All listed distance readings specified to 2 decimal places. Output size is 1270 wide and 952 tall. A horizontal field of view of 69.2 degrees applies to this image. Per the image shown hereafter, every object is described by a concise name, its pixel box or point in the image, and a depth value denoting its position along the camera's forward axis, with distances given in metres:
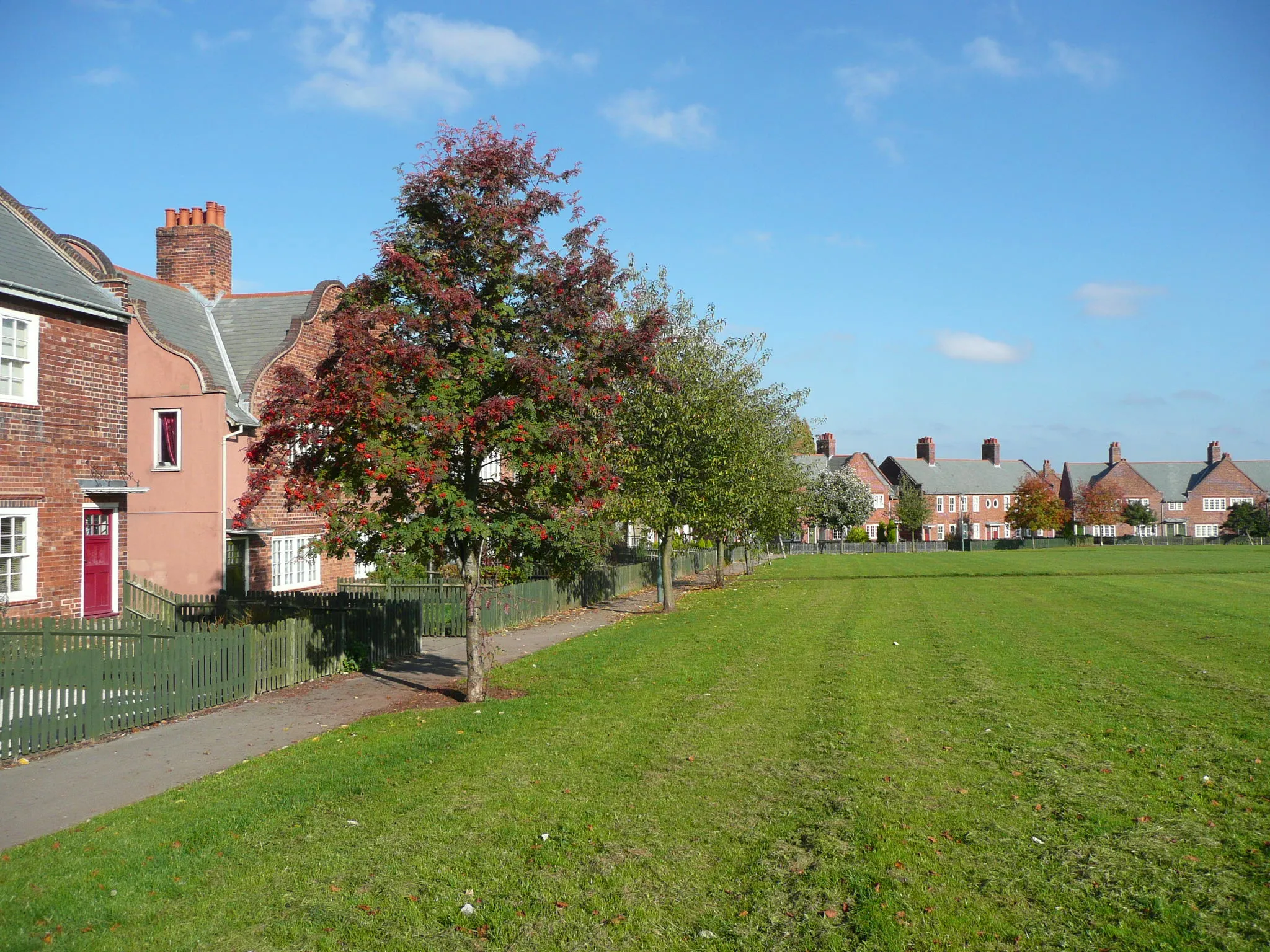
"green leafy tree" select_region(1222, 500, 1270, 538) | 91.38
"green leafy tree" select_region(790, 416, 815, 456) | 48.22
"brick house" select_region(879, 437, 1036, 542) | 104.81
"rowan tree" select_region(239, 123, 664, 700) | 11.96
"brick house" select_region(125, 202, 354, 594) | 23.52
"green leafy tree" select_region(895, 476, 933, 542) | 88.56
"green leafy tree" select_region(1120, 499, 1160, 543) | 98.75
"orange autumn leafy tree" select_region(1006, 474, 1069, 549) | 92.06
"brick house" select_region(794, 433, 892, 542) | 95.75
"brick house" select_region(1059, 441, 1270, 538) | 105.25
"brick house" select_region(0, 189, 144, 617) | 17.17
